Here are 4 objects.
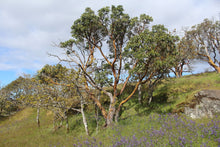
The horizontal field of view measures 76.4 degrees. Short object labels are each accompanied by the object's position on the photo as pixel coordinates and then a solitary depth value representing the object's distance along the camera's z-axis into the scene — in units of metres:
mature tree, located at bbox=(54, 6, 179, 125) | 12.12
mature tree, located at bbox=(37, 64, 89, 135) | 11.32
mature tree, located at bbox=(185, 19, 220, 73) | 28.86
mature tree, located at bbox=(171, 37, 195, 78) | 25.79
